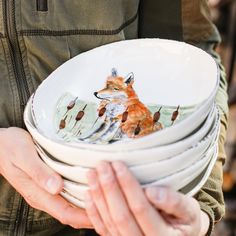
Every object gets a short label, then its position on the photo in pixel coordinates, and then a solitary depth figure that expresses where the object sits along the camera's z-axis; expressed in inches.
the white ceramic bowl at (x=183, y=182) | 25.2
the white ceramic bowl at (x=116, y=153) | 24.5
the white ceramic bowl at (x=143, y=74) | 29.5
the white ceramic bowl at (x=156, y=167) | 24.8
